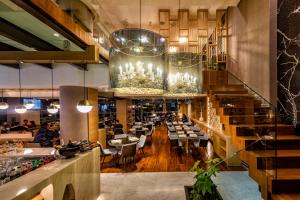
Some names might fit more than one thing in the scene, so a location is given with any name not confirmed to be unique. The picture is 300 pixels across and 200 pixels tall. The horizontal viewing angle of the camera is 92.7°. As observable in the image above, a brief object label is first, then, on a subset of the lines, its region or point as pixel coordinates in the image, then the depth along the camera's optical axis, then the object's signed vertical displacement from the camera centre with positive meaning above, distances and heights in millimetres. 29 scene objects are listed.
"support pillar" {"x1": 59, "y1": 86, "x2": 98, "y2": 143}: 5319 -566
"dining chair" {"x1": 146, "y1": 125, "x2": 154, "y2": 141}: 8539 -2027
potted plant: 2209 -1367
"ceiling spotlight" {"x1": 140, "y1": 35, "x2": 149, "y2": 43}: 1728 +730
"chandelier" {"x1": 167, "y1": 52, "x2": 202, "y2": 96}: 3116 +596
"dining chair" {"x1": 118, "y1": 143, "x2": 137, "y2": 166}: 4871 -1796
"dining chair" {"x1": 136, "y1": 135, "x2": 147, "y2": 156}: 5920 -1852
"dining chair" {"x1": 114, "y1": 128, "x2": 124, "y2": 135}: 7588 -1684
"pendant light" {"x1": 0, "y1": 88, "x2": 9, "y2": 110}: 4427 -148
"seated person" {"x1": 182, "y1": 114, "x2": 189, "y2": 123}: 12219 -1750
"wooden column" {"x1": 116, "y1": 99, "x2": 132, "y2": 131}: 9723 -864
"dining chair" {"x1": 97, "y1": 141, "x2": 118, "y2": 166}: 5007 -1897
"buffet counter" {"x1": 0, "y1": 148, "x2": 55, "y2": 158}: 3395 -1307
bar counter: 1663 -1189
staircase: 2144 -863
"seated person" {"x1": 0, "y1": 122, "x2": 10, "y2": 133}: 7573 -1539
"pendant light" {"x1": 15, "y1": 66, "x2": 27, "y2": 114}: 4760 -266
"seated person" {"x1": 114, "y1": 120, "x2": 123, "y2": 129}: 8062 -1509
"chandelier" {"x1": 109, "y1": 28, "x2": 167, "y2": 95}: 1748 +492
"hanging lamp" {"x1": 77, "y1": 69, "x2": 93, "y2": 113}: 3237 -143
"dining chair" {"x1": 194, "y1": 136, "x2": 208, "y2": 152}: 5901 -1784
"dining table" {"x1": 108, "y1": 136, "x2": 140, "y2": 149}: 5315 -1645
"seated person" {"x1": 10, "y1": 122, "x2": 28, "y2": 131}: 7691 -1510
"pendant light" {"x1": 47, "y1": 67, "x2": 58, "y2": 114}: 4968 -283
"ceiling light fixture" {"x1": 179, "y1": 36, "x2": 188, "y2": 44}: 6502 +2804
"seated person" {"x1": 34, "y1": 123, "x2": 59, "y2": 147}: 5647 -1496
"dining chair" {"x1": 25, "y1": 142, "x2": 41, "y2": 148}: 4591 -1449
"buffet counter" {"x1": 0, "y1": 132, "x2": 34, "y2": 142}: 6211 -1646
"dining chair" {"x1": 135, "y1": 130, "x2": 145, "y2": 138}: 7847 -1808
